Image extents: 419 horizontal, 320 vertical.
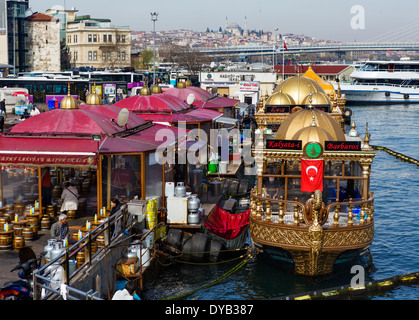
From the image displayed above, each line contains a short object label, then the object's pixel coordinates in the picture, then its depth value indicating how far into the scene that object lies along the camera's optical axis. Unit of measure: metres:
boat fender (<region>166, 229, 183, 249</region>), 18.92
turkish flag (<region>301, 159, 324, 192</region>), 17.61
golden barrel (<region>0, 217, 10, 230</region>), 16.33
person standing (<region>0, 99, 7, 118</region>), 48.78
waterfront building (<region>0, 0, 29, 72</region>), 89.44
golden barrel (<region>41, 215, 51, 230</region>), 17.50
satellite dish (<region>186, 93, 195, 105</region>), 30.28
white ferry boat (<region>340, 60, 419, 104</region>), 94.69
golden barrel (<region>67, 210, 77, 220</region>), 18.28
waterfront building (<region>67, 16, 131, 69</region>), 130.00
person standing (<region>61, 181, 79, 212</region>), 18.36
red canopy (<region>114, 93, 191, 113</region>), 27.86
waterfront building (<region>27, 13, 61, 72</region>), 98.38
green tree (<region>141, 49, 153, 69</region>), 132.12
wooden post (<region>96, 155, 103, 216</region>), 17.70
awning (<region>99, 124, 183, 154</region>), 17.95
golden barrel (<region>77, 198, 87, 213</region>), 19.17
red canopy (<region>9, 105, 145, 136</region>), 18.44
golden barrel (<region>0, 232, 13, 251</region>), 15.59
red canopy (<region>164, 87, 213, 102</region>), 36.53
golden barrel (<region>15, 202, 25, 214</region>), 18.02
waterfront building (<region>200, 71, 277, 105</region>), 57.50
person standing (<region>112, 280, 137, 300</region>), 13.10
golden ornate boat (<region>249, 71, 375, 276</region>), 16.89
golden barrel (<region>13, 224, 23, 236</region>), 16.12
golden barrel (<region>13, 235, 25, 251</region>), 15.60
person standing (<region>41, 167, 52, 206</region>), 18.17
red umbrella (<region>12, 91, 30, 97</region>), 53.29
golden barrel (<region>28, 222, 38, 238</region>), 16.57
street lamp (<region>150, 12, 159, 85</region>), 75.08
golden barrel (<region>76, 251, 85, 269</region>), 14.38
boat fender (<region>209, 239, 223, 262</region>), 19.20
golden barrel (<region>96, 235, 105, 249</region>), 15.62
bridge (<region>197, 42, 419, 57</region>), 170.55
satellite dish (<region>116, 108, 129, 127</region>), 19.34
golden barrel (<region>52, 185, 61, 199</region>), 20.48
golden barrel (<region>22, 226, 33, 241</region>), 16.34
